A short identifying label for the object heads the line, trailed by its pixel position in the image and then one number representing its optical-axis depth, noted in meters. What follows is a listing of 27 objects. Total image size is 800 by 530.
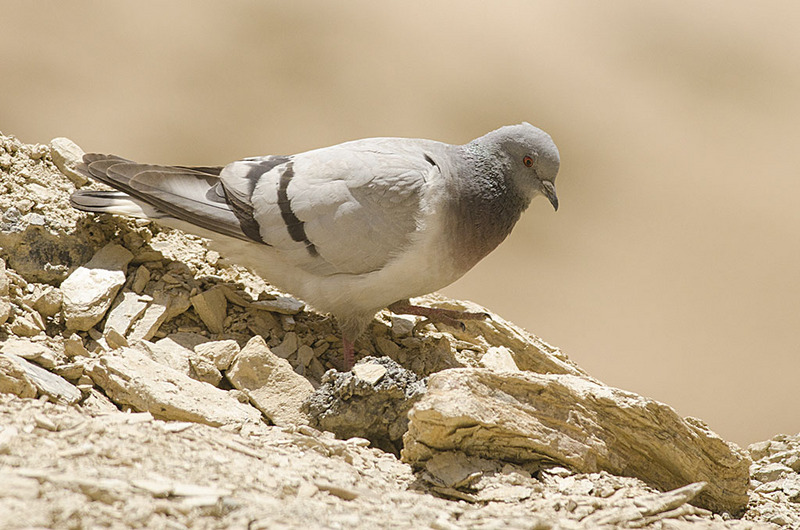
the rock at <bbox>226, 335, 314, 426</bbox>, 8.81
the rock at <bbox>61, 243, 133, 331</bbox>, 9.24
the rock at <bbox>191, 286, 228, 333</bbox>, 10.27
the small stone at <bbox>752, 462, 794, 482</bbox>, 9.16
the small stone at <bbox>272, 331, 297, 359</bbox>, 10.20
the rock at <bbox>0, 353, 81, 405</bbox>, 7.19
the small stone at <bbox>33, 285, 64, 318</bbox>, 9.16
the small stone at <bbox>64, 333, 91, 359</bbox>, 8.63
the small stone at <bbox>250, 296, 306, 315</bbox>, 10.81
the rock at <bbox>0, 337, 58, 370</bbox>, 7.88
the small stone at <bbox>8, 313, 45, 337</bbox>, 8.60
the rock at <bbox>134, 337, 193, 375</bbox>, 9.09
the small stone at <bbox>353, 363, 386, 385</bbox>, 8.37
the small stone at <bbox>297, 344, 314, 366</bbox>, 10.31
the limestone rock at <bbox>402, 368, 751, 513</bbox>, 6.90
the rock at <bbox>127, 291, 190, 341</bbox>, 9.59
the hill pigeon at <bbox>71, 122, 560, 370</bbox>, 9.80
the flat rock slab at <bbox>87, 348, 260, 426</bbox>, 7.89
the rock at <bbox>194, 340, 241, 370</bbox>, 9.25
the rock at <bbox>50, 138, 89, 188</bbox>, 11.36
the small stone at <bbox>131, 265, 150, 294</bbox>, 10.13
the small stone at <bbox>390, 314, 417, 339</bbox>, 11.46
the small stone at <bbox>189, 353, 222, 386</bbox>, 9.09
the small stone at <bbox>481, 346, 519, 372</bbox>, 10.78
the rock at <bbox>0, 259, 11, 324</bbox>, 8.41
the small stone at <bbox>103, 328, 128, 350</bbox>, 8.95
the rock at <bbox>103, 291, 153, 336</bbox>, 9.48
